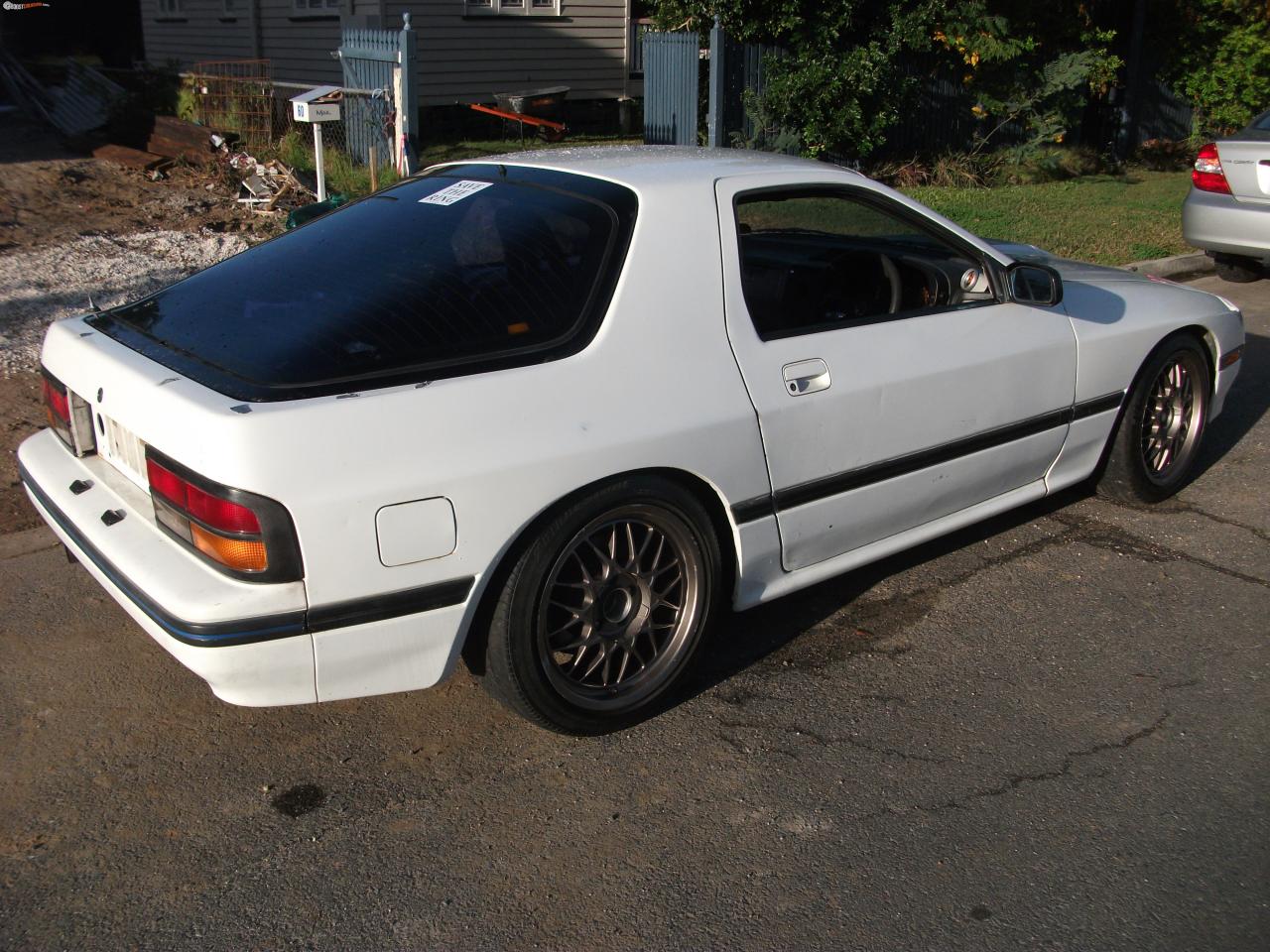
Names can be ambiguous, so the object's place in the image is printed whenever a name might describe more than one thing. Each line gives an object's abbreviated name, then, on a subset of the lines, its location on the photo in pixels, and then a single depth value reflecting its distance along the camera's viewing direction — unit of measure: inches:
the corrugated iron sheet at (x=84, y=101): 570.3
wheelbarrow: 613.6
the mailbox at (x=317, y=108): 348.8
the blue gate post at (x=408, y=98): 455.8
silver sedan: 350.0
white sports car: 114.0
